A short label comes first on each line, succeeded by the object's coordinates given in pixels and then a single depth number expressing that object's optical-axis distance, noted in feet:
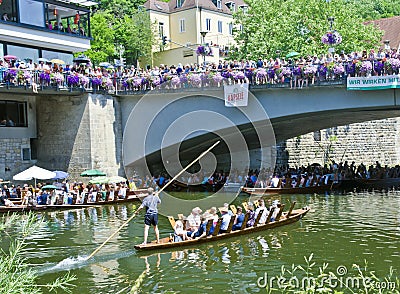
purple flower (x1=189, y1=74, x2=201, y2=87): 80.23
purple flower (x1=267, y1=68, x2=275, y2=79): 75.72
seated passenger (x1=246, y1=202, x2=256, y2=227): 52.25
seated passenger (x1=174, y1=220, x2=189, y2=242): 47.29
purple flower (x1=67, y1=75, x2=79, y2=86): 80.23
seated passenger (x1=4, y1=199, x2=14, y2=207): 68.90
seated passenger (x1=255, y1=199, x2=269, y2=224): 53.62
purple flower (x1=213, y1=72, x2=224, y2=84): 78.64
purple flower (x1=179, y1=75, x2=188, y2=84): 81.15
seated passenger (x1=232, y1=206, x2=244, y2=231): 51.42
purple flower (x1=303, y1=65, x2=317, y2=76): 73.05
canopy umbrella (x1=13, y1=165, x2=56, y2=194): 75.36
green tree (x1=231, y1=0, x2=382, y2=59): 115.34
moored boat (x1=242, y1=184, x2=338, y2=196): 84.07
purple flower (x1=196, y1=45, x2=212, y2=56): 84.48
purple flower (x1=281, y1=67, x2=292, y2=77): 74.72
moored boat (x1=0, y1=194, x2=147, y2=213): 68.08
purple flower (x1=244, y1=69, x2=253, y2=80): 77.36
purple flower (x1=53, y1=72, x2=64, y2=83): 78.43
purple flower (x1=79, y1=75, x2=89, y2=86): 81.30
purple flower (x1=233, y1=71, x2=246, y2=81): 77.30
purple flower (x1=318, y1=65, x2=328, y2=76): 72.95
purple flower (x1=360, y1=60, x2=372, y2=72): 70.18
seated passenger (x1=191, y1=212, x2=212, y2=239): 48.37
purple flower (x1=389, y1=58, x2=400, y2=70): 69.46
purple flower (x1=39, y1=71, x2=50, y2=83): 77.17
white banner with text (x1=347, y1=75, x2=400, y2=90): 69.05
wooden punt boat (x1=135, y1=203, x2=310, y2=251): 45.80
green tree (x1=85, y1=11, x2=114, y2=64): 143.02
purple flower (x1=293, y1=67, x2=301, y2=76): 73.87
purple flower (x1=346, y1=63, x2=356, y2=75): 70.95
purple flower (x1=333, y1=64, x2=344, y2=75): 71.60
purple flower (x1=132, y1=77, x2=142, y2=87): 84.84
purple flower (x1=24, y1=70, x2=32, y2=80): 75.24
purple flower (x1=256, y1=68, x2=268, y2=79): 76.12
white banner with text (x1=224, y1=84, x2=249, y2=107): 77.77
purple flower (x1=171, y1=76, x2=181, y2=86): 81.21
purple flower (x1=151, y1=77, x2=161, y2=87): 83.92
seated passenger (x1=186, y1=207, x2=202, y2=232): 48.91
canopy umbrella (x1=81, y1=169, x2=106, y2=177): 79.16
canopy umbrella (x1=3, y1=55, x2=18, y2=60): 77.57
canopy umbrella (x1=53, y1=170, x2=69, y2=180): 77.65
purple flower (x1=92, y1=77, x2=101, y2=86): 83.66
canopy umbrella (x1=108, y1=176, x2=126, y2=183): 76.92
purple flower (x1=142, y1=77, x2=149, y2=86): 84.74
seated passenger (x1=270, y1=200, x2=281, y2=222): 54.72
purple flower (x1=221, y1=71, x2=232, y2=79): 78.02
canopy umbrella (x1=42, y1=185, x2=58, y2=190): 72.49
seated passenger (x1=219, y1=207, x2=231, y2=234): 49.88
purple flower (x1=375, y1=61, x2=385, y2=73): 69.97
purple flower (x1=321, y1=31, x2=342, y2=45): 79.30
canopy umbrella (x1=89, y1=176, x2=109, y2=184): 75.80
